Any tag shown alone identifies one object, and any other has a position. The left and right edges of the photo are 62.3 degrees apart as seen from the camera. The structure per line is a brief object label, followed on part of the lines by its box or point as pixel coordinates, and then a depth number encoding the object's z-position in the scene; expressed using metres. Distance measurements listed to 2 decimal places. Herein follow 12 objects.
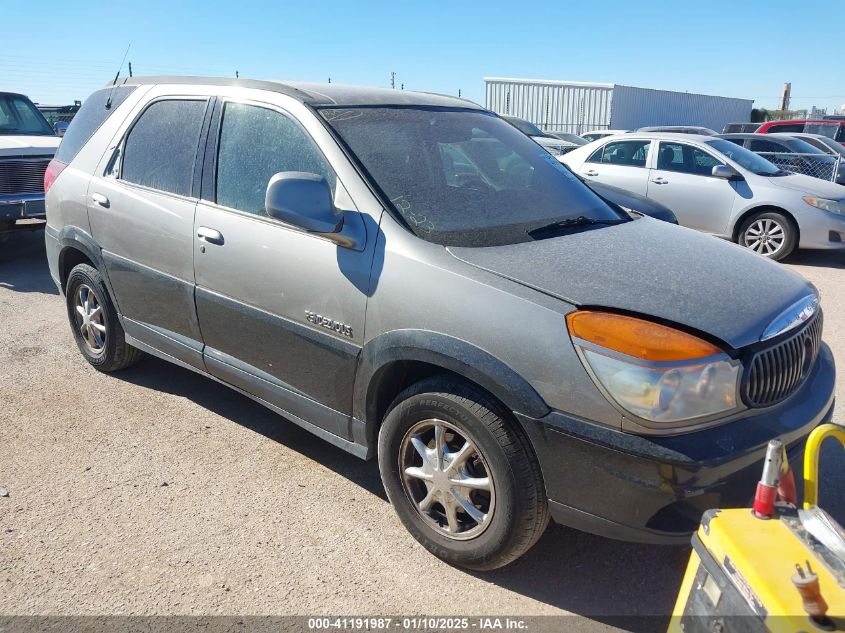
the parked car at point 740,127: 19.86
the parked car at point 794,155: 11.52
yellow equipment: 1.67
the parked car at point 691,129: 17.62
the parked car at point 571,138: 21.52
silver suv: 2.33
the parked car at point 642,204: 6.37
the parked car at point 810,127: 17.02
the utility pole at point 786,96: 46.81
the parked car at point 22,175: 8.23
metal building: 32.84
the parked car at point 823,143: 13.77
